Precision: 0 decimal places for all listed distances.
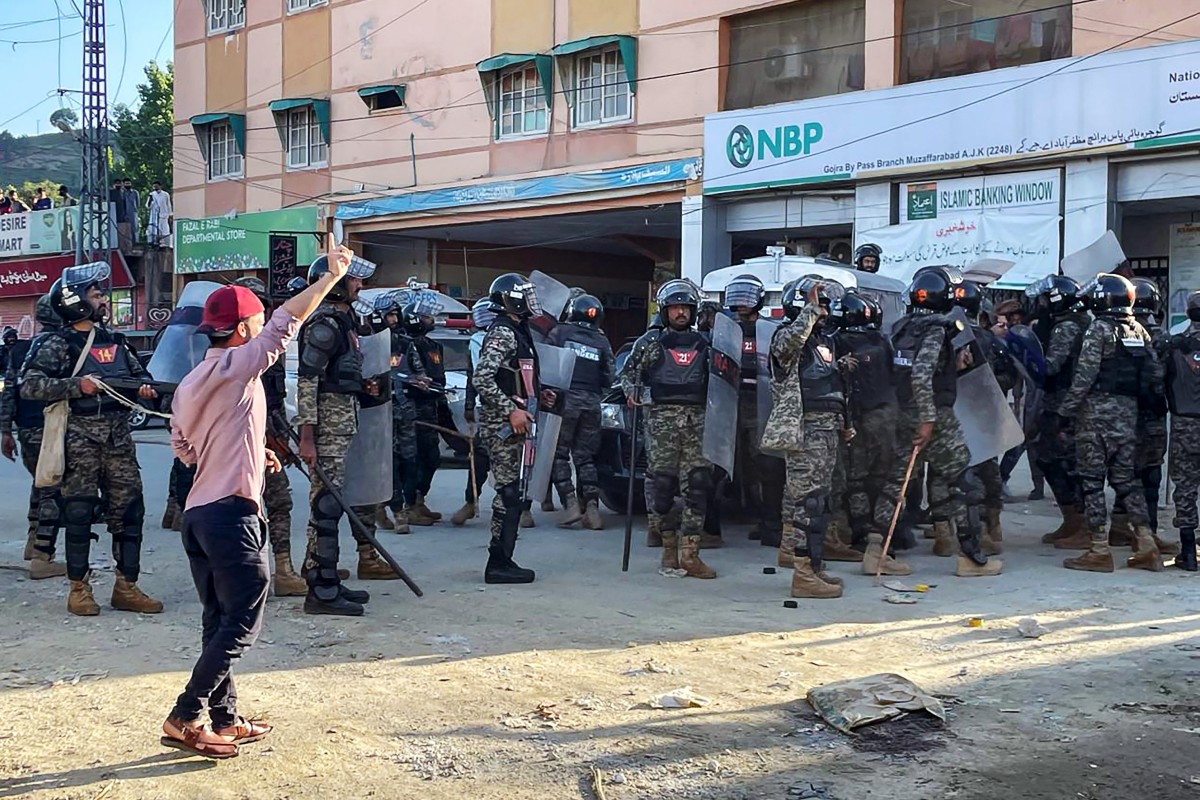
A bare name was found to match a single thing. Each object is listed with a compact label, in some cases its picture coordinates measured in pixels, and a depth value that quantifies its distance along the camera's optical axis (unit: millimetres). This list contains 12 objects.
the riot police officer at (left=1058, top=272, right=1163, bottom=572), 8430
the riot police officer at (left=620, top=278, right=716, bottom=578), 8203
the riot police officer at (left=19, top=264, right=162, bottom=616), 6863
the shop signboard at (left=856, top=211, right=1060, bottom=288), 16078
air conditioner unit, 19047
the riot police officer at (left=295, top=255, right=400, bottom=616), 6977
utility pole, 26453
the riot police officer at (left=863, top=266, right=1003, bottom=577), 8219
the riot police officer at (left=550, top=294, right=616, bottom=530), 10414
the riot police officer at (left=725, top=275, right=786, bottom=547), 9023
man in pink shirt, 4551
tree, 44125
